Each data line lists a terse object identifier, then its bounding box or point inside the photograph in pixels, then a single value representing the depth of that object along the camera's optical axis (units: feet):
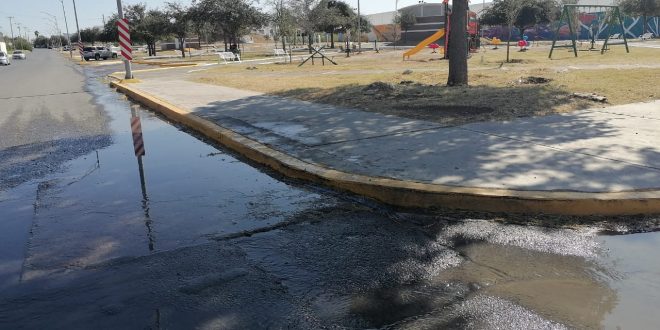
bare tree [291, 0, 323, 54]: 153.79
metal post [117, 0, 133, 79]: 65.62
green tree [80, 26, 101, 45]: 372.99
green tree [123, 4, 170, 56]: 169.42
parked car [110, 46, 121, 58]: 213.48
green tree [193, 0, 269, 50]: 146.41
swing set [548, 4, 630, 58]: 88.23
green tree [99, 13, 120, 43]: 223.30
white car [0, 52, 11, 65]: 191.28
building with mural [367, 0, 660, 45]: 223.71
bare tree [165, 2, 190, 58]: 160.24
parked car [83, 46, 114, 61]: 199.70
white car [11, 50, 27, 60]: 270.69
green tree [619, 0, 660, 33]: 195.58
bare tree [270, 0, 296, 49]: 142.43
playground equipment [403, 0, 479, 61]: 95.65
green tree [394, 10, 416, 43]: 235.20
